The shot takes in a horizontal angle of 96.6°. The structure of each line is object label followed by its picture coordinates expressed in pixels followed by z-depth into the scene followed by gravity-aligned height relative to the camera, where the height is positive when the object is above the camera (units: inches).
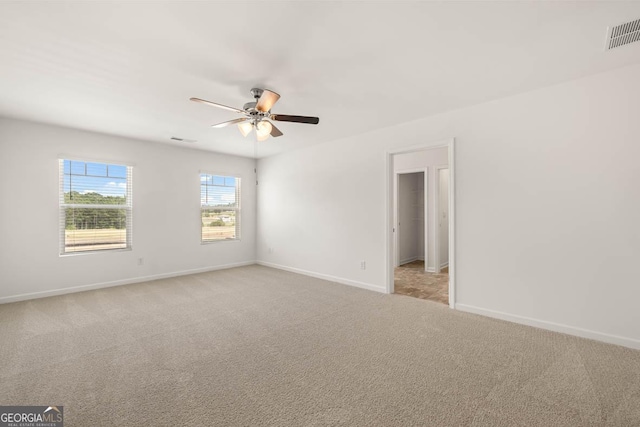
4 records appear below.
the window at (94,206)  175.8 +6.5
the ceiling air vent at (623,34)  78.9 +52.2
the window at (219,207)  238.5 +7.7
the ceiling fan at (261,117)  105.7 +41.5
